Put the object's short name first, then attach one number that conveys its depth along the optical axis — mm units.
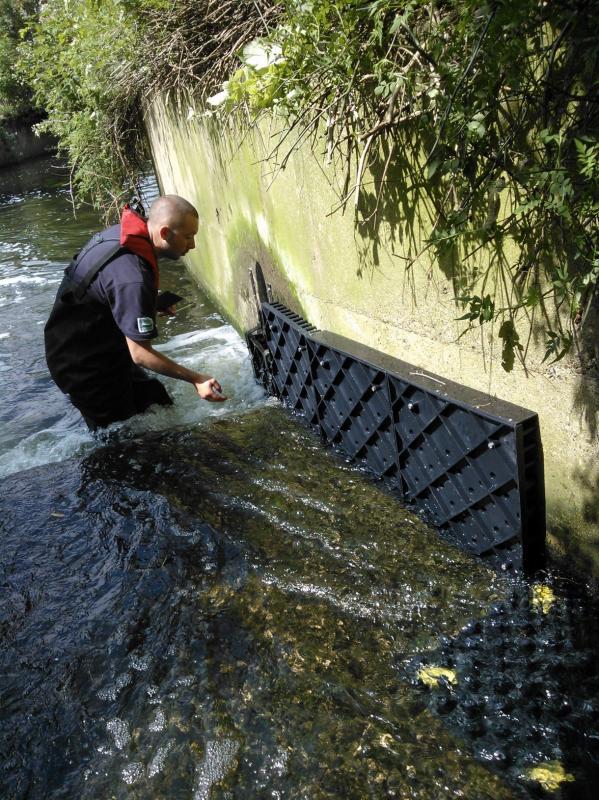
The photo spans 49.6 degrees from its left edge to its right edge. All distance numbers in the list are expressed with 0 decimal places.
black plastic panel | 2789
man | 3822
